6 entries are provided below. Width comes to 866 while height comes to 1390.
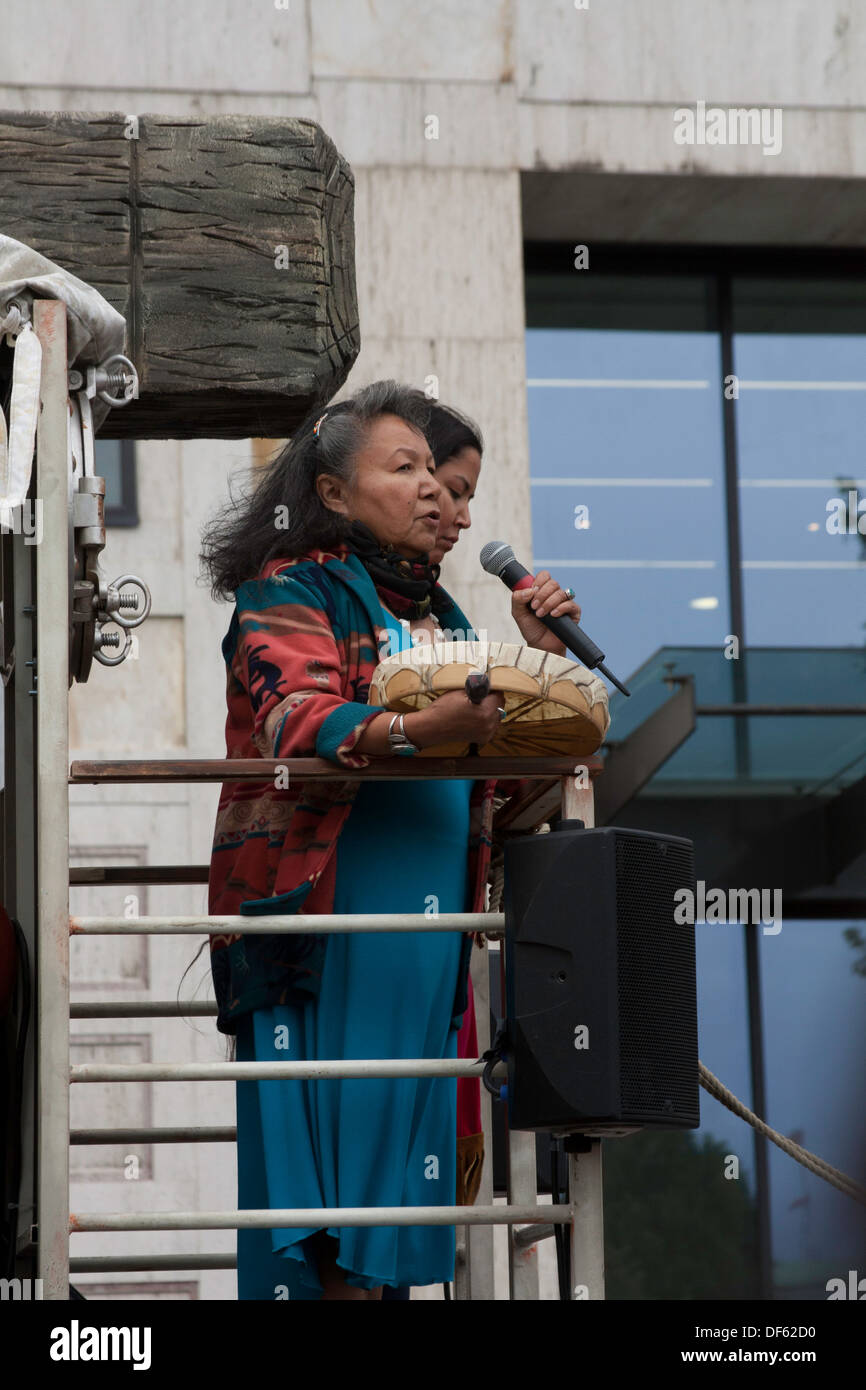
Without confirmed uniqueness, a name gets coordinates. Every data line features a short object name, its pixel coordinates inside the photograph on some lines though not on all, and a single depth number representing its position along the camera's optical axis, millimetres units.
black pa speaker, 6109
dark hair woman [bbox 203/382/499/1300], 6531
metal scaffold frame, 5902
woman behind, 7109
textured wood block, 8461
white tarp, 6293
